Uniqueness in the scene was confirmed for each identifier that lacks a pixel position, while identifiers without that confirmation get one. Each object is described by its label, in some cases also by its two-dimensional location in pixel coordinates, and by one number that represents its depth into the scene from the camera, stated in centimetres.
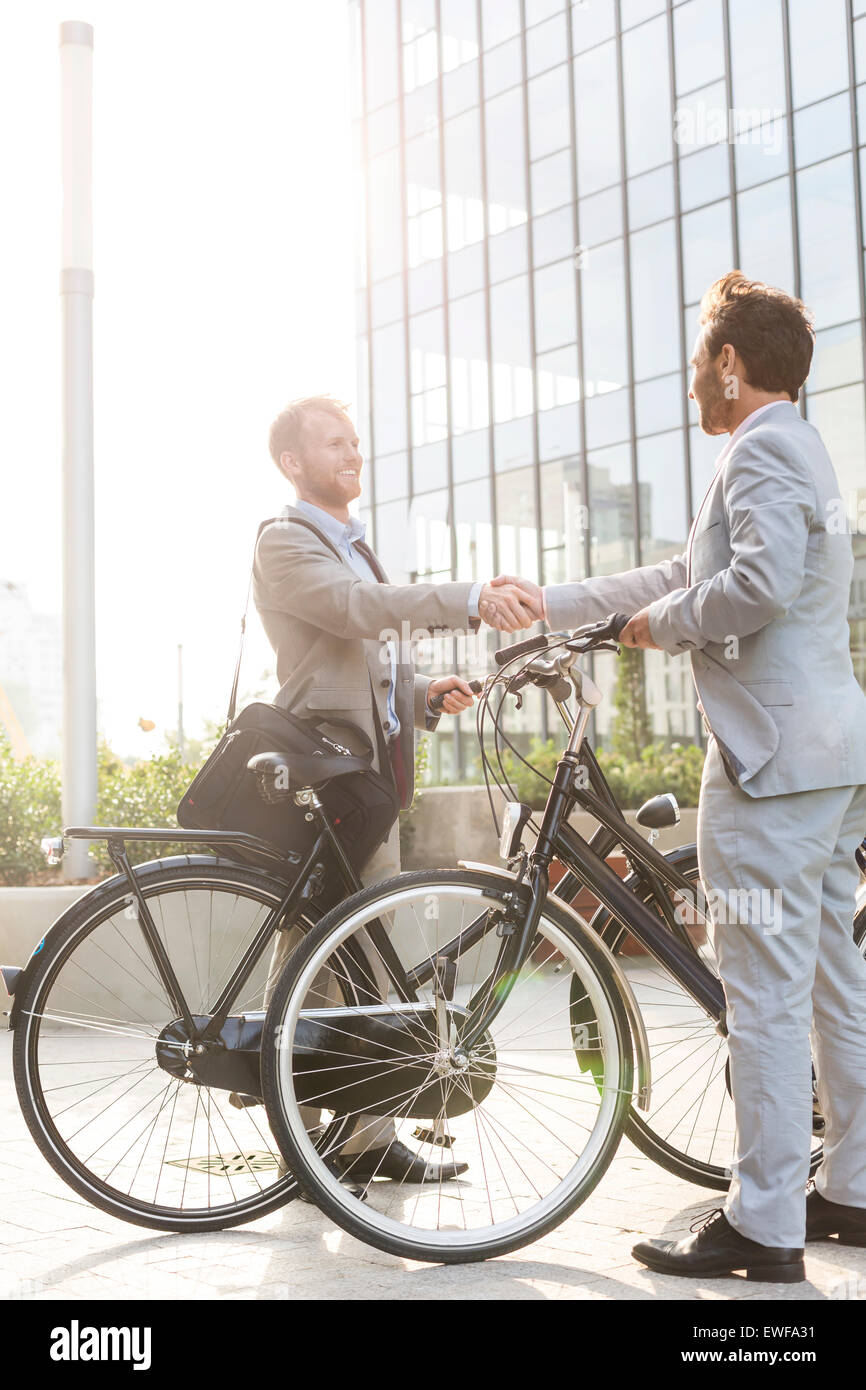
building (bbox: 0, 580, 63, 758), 7331
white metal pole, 797
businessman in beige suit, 346
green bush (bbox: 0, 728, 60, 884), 838
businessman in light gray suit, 288
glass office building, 2194
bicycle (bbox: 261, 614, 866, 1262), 304
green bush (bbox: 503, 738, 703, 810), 1244
